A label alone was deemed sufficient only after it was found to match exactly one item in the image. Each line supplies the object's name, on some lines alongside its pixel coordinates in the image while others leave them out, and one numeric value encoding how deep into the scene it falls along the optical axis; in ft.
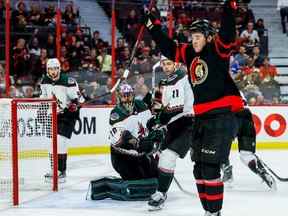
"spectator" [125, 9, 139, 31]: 53.69
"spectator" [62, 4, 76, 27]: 51.24
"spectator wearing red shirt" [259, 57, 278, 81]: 50.11
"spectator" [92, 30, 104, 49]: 52.99
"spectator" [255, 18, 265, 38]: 55.04
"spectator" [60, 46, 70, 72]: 49.84
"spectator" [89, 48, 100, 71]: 49.64
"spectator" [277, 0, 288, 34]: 53.95
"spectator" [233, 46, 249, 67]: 51.63
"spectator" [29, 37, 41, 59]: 52.03
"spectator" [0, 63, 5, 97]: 47.79
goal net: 28.77
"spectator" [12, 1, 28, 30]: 50.85
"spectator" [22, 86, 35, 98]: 48.17
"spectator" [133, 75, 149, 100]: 48.14
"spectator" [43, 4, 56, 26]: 50.06
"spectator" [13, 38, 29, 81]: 49.32
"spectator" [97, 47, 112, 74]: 49.71
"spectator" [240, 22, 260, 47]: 53.56
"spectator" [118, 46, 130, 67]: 50.72
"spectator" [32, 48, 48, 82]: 50.72
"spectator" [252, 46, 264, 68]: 51.50
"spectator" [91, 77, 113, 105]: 48.49
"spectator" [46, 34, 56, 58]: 50.41
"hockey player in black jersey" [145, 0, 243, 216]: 22.48
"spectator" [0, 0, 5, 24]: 48.66
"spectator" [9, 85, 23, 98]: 47.70
